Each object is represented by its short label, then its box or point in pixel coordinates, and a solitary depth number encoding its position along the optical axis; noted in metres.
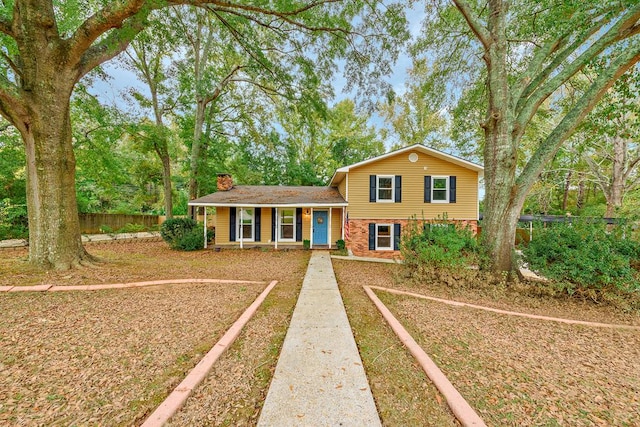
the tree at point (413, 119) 20.27
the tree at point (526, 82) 5.12
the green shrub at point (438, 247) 5.69
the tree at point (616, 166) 12.92
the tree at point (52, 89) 5.05
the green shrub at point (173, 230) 11.46
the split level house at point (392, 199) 11.43
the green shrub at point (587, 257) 4.88
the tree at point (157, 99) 13.30
